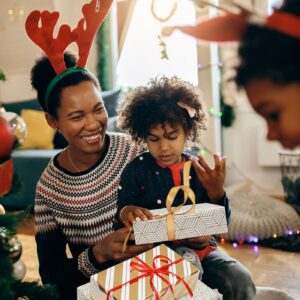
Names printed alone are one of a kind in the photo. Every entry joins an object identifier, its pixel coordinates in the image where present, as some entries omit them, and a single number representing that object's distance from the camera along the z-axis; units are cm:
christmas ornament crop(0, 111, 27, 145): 83
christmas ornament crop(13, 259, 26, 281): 104
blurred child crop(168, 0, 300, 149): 43
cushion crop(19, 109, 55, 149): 341
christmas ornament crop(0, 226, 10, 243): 85
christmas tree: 70
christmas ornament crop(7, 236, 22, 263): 86
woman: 121
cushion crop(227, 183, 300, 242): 244
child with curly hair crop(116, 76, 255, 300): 116
